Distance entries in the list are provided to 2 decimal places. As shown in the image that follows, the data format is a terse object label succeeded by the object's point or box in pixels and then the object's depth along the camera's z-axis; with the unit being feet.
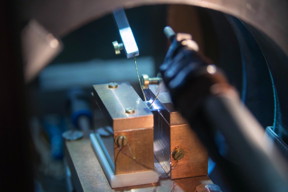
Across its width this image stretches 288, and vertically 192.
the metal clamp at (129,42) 1.27
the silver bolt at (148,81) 1.33
